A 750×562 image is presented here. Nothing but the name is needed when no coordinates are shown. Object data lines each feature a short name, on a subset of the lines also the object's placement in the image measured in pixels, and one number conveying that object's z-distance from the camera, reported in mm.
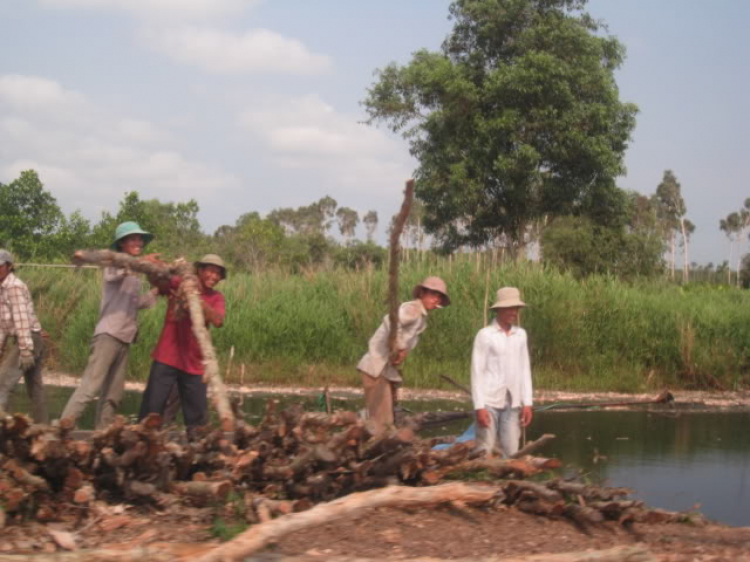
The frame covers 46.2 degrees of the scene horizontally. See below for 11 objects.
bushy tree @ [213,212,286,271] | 36156
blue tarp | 6840
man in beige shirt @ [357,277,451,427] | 6602
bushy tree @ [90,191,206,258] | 32406
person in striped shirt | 7969
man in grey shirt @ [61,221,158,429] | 7172
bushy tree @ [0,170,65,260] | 30656
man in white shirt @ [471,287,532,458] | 6711
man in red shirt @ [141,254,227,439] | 6668
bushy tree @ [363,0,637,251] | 23100
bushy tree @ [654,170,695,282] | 57875
